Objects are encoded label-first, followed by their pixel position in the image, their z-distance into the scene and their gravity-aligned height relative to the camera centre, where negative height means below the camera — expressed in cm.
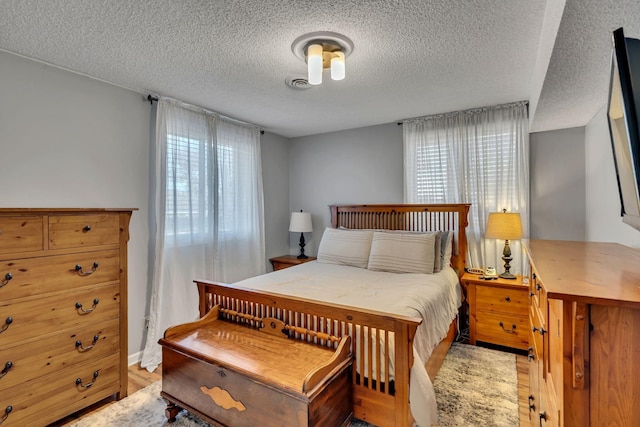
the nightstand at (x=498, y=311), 272 -89
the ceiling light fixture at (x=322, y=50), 187 +105
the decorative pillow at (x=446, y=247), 303 -33
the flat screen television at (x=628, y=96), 84 +33
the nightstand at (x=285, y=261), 394 -60
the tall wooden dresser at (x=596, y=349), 73 -33
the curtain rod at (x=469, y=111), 305 +108
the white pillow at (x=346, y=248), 321 -36
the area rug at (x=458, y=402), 191 -126
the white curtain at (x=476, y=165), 306 +51
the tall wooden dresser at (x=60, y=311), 169 -57
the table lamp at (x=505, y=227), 280 -13
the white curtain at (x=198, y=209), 285 +6
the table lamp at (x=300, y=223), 411 -11
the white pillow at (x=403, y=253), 285 -37
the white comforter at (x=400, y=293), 161 -58
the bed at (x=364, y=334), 156 -68
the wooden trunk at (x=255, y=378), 142 -82
